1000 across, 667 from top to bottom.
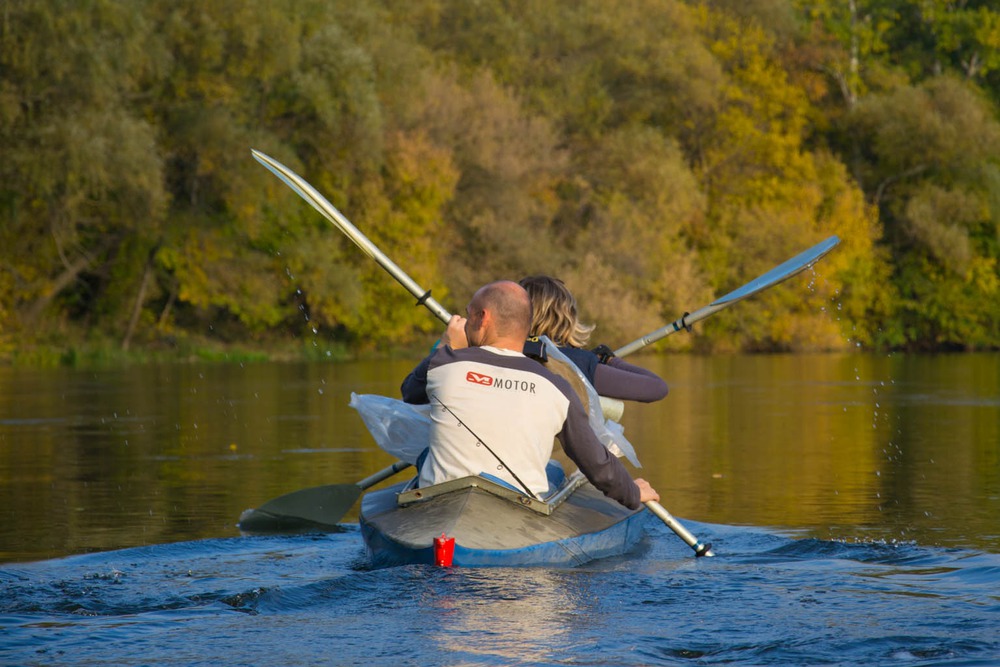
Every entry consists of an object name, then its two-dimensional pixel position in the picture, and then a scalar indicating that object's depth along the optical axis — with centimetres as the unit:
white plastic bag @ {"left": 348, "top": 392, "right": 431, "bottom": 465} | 1448
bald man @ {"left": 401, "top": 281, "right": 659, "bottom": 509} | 1269
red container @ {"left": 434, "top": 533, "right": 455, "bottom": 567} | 1237
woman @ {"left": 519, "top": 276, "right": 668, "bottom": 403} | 1494
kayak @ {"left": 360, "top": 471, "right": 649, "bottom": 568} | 1256
